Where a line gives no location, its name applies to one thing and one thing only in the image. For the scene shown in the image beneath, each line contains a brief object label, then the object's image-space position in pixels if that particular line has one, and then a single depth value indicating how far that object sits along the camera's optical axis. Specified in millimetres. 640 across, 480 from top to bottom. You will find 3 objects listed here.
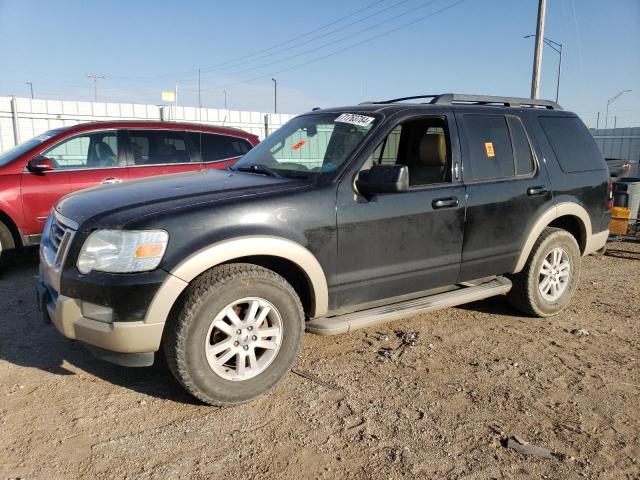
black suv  2949
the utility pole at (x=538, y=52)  16703
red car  6078
